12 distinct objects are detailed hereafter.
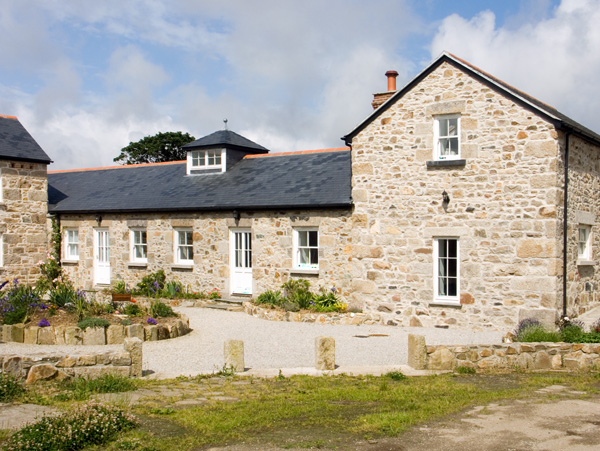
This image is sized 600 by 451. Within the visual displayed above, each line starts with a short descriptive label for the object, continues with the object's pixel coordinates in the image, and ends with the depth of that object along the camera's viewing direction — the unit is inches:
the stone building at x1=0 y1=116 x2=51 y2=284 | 846.5
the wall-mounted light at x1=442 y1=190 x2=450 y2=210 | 601.3
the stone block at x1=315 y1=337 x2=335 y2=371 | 397.1
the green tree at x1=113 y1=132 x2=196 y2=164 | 1839.3
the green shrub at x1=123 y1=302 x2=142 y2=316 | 575.2
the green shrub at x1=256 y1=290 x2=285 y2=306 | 696.4
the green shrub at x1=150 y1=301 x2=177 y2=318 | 585.1
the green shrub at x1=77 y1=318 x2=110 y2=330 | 499.8
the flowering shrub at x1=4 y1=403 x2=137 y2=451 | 235.8
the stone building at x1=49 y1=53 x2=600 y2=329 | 567.8
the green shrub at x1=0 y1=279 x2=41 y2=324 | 522.6
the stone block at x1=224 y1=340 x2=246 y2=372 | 394.3
